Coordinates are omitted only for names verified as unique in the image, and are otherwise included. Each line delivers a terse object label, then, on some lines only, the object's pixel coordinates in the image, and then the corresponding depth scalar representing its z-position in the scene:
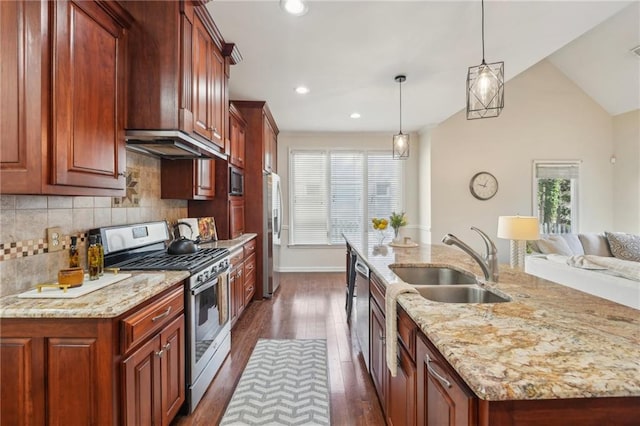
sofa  2.65
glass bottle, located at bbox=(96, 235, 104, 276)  1.72
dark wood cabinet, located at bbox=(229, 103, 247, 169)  3.58
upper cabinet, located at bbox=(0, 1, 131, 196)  1.25
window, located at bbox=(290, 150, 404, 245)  6.05
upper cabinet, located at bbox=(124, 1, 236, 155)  1.89
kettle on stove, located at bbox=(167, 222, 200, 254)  2.41
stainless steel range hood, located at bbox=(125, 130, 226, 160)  1.90
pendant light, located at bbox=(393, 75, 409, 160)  3.62
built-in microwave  3.66
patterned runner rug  1.92
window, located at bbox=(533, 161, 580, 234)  5.85
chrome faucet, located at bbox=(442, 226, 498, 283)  1.67
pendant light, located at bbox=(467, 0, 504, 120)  1.98
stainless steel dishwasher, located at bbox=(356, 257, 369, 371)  2.28
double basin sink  1.62
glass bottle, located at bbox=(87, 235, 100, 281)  1.68
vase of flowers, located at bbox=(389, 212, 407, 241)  3.55
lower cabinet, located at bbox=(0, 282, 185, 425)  1.25
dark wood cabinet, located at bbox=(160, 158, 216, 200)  2.90
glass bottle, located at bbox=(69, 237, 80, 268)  1.55
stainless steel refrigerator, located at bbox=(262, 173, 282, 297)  4.24
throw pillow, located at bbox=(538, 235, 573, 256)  4.53
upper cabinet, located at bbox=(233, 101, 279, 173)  4.21
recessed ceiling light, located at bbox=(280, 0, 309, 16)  2.04
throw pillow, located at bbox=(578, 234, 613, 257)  4.79
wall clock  5.67
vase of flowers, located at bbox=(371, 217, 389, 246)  3.57
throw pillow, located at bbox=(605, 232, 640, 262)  4.61
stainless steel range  1.96
